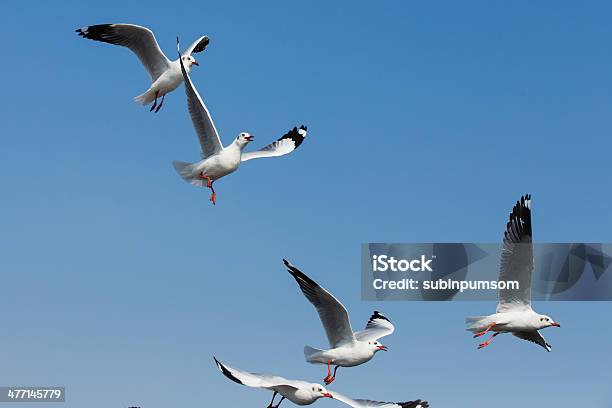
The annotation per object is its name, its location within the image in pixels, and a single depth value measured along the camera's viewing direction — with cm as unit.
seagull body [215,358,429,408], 1380
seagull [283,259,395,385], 1467
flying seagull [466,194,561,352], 1614
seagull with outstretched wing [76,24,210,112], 1722
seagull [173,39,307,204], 1562
